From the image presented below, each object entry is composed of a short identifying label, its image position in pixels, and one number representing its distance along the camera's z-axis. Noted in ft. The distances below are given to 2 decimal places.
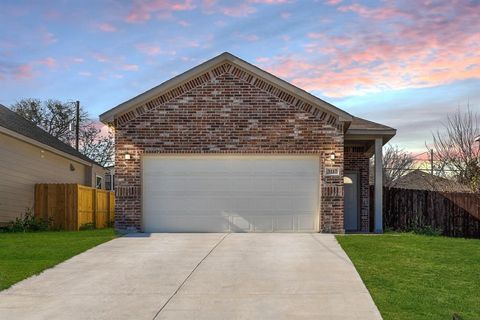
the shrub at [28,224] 68.23
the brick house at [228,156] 60.39
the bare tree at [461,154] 96.02
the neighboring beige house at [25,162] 69.46
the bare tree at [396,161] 175.81
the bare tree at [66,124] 153.40
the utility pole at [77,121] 130.52
